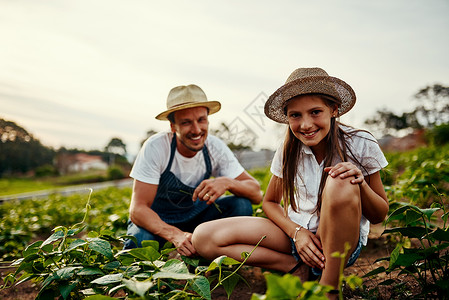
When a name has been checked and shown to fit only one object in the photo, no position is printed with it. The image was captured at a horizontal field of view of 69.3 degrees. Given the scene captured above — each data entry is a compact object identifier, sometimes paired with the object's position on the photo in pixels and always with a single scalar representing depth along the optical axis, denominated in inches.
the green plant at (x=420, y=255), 50.5
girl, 56.2
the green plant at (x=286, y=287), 32.0
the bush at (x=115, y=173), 1147.9
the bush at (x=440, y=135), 432.3
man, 87.0
